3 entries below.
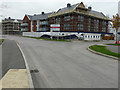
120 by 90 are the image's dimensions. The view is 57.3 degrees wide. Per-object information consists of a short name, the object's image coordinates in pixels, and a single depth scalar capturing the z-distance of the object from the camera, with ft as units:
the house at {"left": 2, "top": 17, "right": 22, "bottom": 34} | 312.50
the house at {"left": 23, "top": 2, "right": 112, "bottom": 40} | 140.92
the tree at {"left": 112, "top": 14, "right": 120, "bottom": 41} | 98.30
